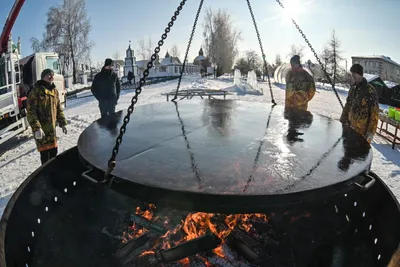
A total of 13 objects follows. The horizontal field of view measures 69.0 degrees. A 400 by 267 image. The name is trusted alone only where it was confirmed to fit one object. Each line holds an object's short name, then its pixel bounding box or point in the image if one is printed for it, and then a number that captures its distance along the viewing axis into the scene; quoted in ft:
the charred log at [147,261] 7.75
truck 22.75
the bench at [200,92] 38.32
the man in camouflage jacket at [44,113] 12.60
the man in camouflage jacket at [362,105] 11.75
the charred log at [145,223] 7.46
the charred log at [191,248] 7.41
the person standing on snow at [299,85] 16.53
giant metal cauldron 5.49
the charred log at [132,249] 7.85
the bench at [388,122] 23.57
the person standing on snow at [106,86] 20.40
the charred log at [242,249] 7.66
